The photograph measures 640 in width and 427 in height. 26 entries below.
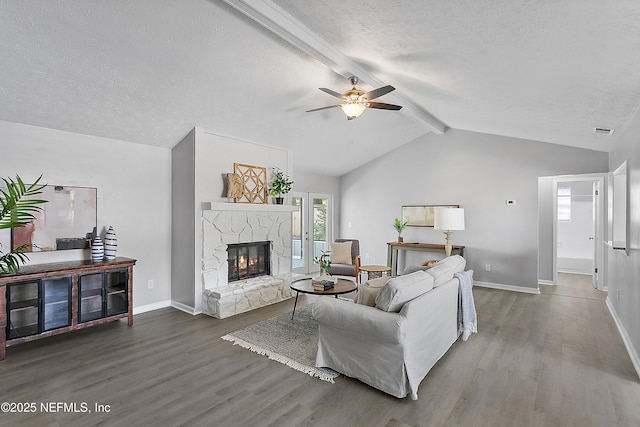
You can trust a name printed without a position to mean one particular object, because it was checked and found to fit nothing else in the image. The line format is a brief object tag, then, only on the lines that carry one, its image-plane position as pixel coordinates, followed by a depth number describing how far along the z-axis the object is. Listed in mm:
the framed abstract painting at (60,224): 3664
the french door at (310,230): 7043
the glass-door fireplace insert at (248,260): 5145
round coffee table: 3911
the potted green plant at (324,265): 4465
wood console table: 6285
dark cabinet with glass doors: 3254
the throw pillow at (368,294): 2825
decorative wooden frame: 5090
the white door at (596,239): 6012
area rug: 3025
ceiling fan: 3592
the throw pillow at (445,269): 3127
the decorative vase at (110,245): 4082
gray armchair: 5836
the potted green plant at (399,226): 6941
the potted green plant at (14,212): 2918
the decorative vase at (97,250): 3941
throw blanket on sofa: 3562
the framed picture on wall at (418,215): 6768
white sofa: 2473
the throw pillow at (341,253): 6230
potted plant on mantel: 5523
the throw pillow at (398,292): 2531
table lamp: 5137
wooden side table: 5505
